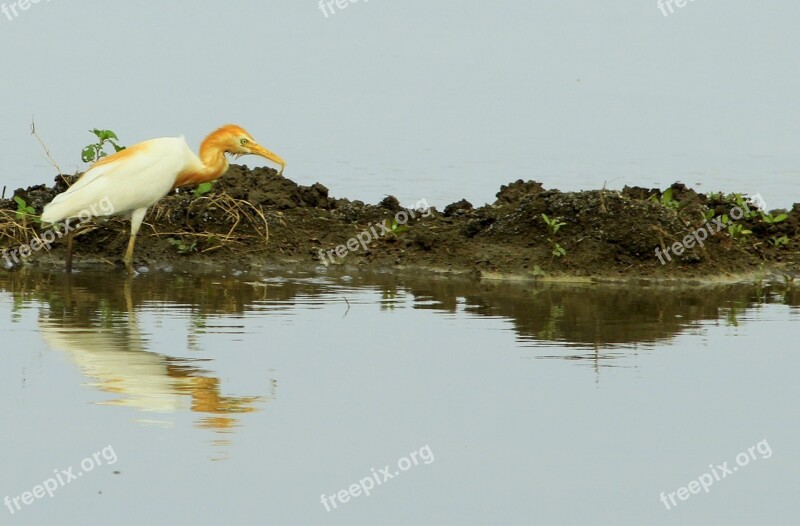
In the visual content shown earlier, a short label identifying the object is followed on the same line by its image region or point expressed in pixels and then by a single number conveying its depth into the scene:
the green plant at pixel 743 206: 16.89
